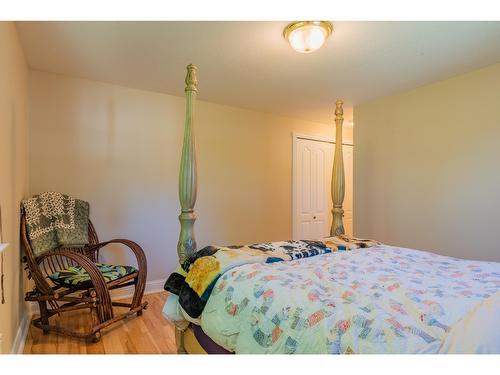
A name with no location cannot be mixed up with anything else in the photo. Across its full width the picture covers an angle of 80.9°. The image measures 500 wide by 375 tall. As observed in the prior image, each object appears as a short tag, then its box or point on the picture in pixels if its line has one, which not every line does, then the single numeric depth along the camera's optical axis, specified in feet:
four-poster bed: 2.75
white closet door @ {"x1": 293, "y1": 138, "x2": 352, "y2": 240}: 13.44
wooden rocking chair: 6.73
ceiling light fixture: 5.71
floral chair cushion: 6.91
